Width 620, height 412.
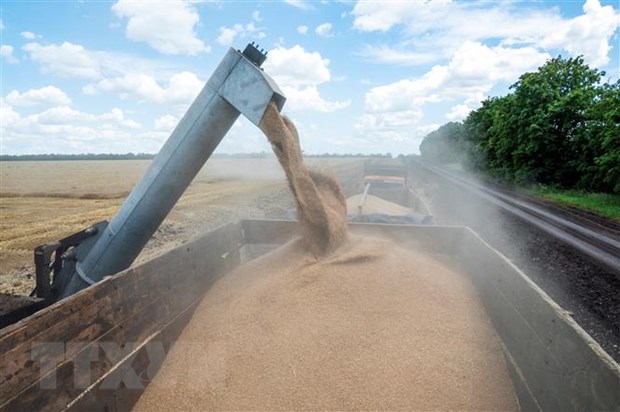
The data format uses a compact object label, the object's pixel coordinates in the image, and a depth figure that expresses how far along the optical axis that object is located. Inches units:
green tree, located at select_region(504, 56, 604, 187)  890.7
